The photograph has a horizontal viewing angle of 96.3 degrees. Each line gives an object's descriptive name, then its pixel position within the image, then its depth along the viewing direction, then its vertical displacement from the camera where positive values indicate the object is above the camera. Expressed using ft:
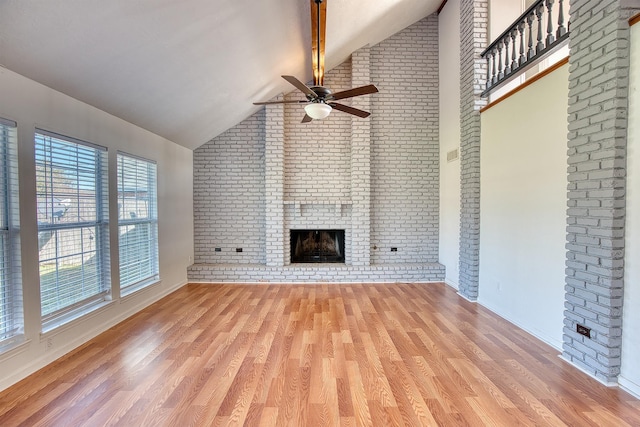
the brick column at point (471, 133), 13.46 +3.55
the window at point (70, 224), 8.39 -0.50
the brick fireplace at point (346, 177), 18.15 +1.98
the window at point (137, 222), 11.91 -0.59
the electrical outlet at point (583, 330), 7.66 -3.38
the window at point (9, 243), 7.25 -0.86
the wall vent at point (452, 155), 15.72 +2.91
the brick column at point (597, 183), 7.00 +0.61
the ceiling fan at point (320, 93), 9.43 +3.82
